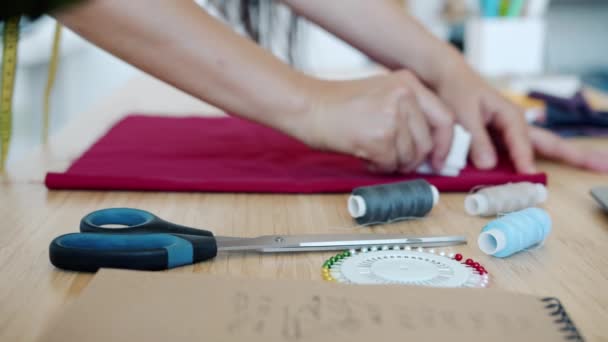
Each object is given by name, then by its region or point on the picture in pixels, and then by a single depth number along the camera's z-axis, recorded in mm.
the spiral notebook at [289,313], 380
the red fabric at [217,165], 704
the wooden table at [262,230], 461
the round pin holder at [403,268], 477
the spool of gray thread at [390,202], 605
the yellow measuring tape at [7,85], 728
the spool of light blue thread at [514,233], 539
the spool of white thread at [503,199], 643
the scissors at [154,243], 479
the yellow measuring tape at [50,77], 884
